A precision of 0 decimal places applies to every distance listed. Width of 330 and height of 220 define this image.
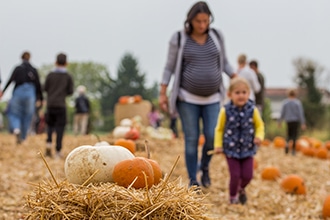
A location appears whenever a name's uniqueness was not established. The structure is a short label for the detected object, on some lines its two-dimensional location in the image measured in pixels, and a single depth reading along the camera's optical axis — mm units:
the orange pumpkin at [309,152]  18480
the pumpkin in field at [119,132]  13605
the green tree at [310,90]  42779
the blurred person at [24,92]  15234
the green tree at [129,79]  86099
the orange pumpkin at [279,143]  21757
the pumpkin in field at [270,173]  11610
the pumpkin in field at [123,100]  26611
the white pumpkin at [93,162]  4260
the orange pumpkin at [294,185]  9675
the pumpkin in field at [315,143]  20898
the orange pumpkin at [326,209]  7556
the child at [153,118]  27764
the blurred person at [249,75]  13822
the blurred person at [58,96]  12876
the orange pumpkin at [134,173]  3990
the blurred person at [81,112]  25333
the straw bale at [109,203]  3514
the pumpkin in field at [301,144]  19999
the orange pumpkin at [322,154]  17910
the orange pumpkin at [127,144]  8017
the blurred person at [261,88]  15677
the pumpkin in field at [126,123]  18681
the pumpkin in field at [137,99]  26685
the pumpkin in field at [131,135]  11831
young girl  7734
